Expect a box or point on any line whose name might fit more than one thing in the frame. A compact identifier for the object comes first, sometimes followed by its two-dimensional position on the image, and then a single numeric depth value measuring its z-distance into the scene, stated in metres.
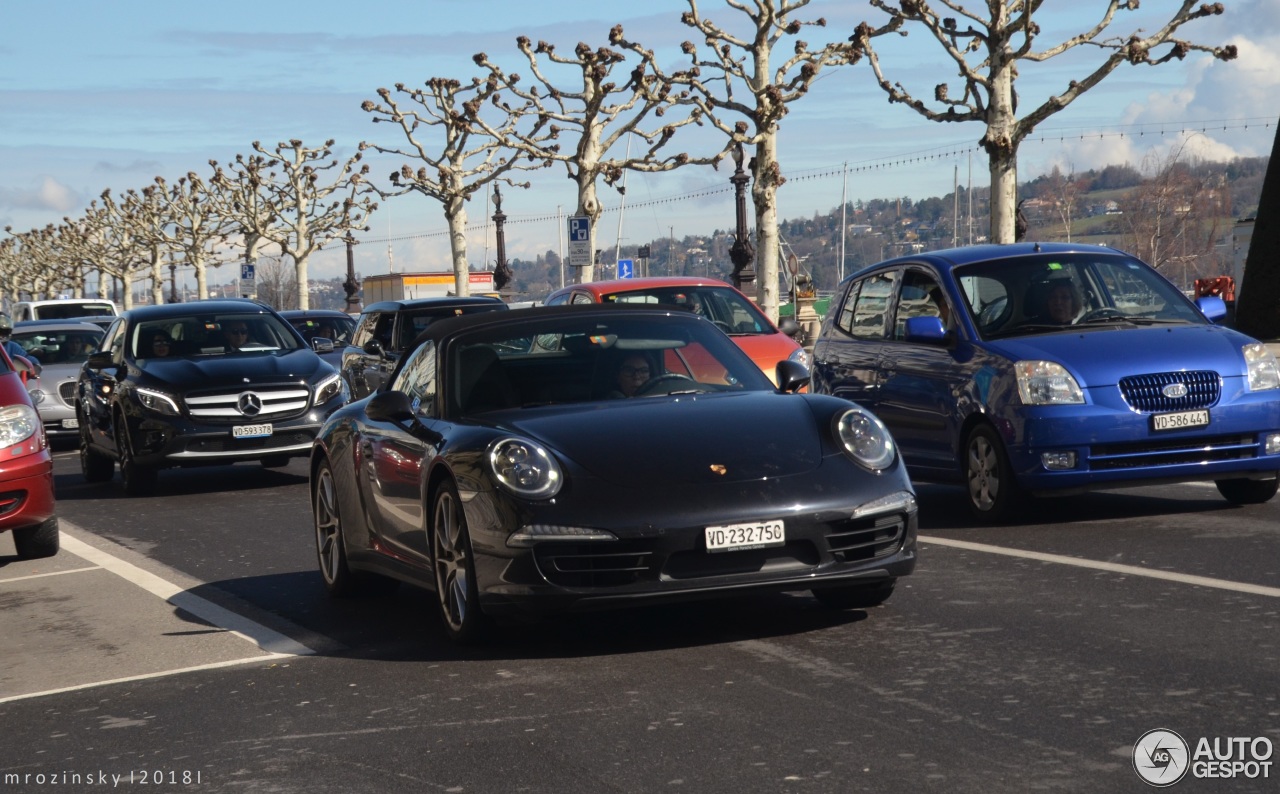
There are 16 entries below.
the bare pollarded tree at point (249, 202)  89.12
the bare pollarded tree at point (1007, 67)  28.81
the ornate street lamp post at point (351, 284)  84.38
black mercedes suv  16.50
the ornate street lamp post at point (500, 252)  62.62
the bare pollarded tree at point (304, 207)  87.00
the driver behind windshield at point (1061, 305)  11.41
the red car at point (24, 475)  11.34
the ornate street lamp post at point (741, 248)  47.59
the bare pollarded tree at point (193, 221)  111.62
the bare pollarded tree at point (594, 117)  47.19
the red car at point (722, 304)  17.41
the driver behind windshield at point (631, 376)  8.07
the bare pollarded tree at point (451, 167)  60.16
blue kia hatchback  10.55
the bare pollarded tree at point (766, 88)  37.31
